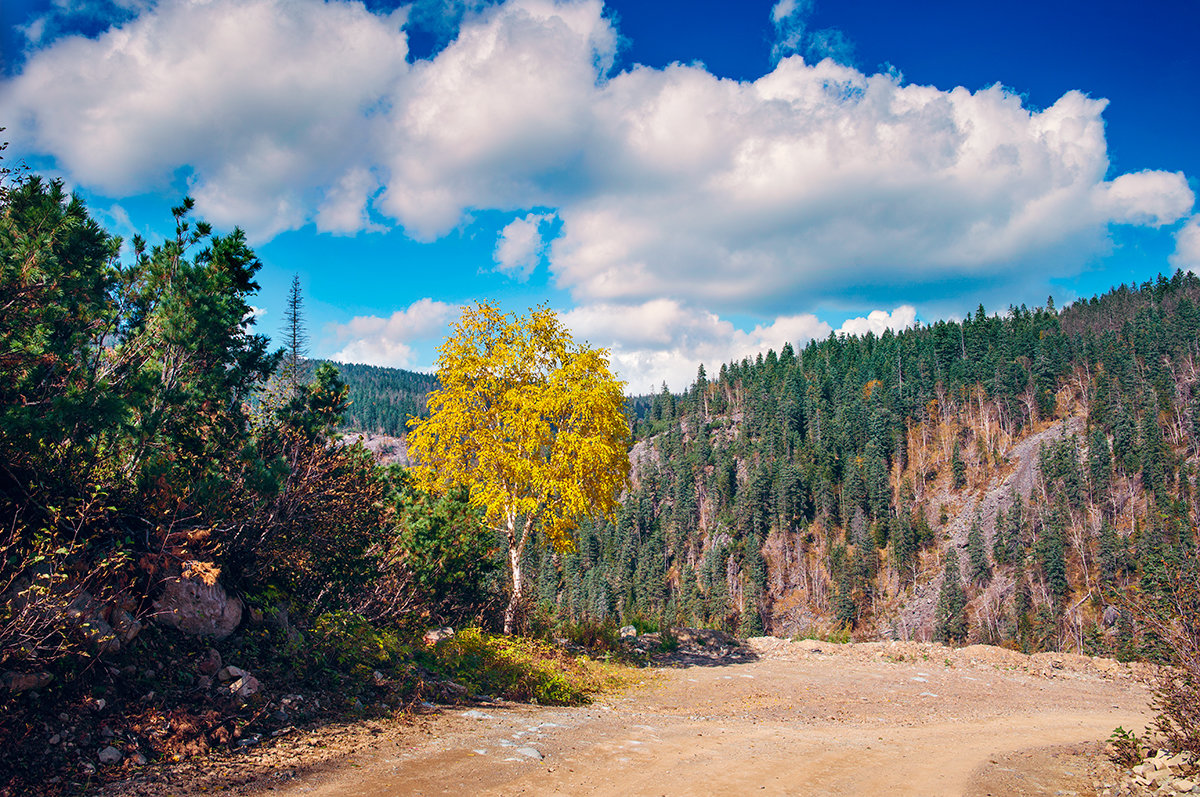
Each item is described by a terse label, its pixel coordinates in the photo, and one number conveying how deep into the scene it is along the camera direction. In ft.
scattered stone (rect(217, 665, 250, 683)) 23.48
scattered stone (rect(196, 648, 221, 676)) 23.39
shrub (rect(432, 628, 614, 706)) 35.29
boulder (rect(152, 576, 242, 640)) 24.08
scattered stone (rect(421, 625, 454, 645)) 39.40
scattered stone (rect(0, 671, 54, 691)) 17.71
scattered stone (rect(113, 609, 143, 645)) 21.61
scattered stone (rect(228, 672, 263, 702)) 22.86
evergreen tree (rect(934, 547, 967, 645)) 330.54
